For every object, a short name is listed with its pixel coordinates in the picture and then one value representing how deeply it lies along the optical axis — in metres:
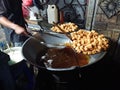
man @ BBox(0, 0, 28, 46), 1.50
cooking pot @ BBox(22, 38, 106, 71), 1.38
